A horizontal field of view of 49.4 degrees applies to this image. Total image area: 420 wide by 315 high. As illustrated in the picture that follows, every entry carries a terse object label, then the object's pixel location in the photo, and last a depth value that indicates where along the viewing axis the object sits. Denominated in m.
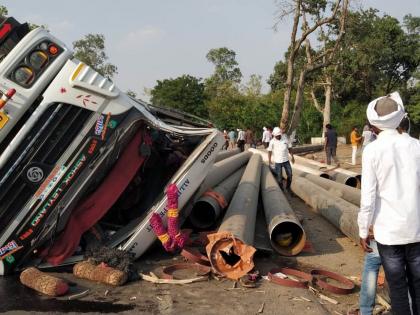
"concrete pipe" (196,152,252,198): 7.95
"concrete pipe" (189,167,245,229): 6.97
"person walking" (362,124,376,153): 12.86
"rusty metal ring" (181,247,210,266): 5.33
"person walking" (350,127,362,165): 16.75
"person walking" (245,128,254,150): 25.04
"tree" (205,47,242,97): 70.98
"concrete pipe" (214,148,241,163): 14.54
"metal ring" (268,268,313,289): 4.77
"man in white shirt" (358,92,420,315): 3.19
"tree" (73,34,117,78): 45.90
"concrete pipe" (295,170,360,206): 8.85
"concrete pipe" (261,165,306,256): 5.93
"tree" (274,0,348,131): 22.02
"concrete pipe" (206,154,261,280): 4.97
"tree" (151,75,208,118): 62.19
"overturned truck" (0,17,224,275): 4.83
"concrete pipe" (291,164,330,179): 12.34
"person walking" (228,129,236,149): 26.73
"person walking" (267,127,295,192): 10.26
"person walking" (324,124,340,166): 16.25
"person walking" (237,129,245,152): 21.82
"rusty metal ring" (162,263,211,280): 5.07
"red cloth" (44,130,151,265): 5.27
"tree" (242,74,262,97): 59.84
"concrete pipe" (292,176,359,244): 6.51
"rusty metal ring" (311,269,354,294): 4.69
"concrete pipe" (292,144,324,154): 25.09
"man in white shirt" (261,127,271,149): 22.56
